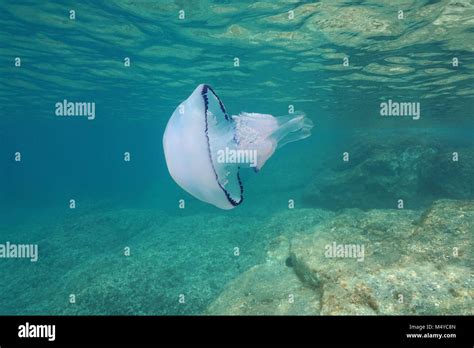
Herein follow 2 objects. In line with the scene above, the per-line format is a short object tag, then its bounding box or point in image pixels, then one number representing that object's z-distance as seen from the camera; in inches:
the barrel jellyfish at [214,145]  139.8
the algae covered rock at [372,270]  208.5
